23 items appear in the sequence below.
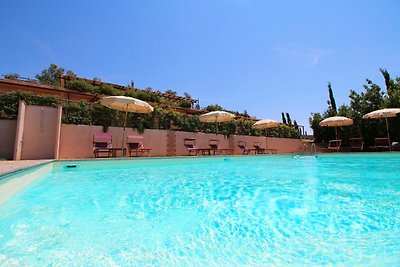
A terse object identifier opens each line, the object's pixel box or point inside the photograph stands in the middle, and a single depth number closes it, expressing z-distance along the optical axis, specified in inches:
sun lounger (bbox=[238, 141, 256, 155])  563.7
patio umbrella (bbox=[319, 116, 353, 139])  543.2
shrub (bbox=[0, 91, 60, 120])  339.6
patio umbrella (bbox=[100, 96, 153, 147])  369.4
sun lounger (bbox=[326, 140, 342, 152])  600.9
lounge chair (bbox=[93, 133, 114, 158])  373.7
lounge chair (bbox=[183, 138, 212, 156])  485.8
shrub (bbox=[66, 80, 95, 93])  846.5
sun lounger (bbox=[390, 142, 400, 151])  524.1
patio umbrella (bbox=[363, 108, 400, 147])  478.6
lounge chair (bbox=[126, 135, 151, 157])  416.6
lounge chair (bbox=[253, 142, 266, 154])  593.0
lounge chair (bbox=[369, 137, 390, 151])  540.1
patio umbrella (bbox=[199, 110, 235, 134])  498.9
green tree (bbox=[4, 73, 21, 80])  895.2
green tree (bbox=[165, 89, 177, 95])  1360.7
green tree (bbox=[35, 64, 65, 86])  1536.0
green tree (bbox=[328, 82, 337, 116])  1071.5
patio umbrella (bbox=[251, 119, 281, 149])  568.3
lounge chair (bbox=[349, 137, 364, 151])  570.3
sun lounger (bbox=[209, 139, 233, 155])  523.5
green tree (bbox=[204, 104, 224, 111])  914.7
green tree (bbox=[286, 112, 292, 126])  1402.3
